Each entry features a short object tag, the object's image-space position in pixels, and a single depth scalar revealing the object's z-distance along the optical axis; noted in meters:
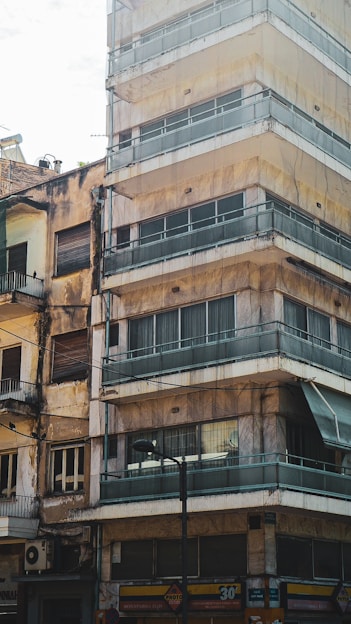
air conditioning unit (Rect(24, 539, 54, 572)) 28.73
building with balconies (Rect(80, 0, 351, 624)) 25.70
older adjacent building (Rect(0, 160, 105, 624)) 29.05
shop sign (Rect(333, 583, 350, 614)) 26.39
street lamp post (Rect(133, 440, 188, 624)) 22.03
